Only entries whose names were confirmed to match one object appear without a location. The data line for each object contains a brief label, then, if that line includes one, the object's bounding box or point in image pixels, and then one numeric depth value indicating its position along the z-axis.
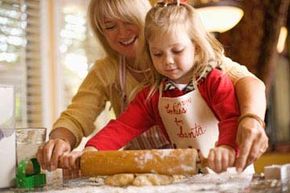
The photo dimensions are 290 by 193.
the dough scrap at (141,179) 1.29
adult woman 1.54
